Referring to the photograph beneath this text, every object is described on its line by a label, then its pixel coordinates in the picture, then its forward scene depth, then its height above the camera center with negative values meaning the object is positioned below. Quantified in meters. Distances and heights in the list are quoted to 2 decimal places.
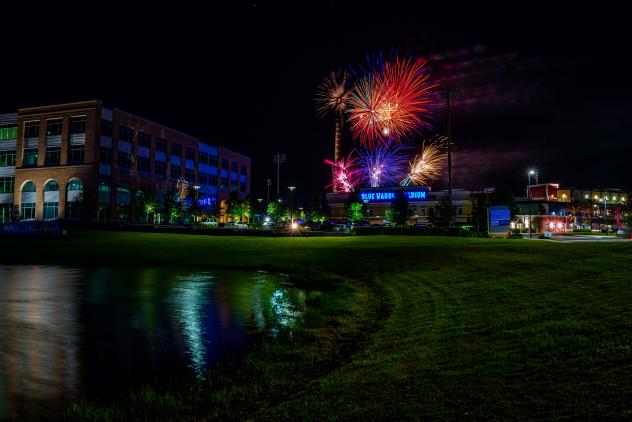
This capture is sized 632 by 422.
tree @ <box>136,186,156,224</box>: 81.19 +4.89
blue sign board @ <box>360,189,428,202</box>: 95.44 +7.32
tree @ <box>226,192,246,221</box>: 102.69 +4.93
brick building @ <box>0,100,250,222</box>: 75.62 +10.62
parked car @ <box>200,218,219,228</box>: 81.56 +0.94
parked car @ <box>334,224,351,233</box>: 63.19 +0.21
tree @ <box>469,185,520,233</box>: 60.41 +4.13
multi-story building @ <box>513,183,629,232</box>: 90.38 +5.40
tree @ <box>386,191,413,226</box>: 77.75 +3.14
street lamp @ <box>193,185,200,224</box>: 89.62 +4.46
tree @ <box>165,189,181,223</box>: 86.88 +4.38
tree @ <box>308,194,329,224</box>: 98.69 +4.22
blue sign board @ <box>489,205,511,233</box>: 49.66 +1.35
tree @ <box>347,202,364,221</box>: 94.50 +3.88
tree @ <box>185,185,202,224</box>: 89.78 +5.12
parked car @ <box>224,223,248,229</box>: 77.43 +0.77
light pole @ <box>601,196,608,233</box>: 129.94 +6.12
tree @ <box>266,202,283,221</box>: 107.50 +4.34
